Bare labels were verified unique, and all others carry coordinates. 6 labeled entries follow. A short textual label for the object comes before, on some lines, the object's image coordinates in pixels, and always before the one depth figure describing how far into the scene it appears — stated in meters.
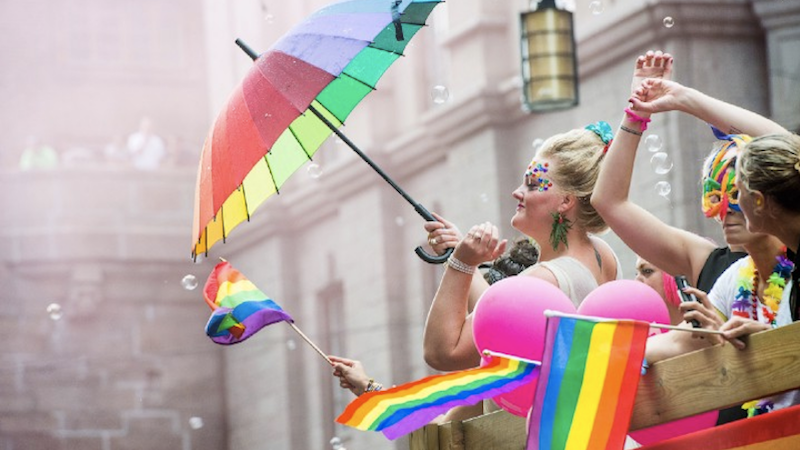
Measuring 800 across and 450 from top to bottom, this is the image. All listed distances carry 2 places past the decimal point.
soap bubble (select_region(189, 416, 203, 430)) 34.78
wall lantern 18.30
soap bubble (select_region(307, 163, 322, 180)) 12.80
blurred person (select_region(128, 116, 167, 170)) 38.10
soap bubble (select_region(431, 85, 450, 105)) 12.60
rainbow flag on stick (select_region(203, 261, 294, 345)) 8.00
